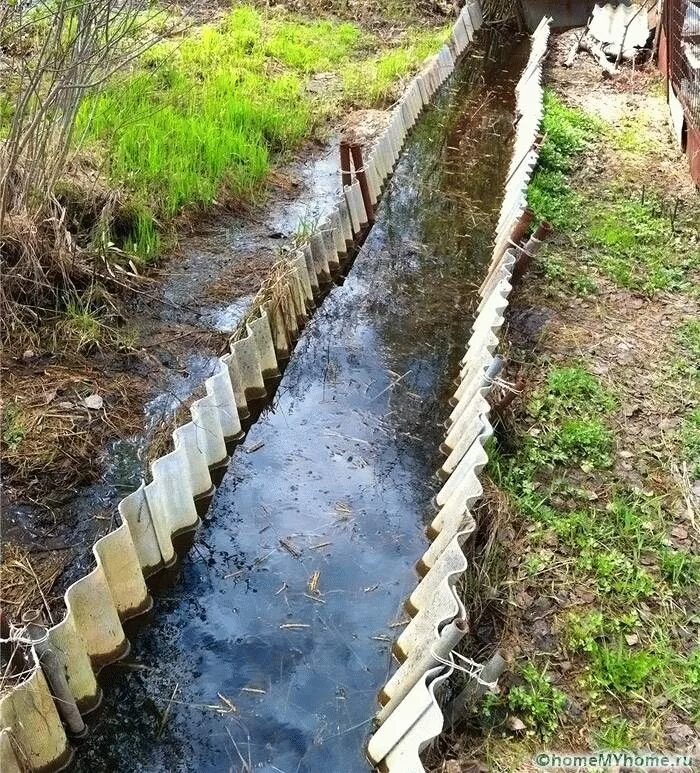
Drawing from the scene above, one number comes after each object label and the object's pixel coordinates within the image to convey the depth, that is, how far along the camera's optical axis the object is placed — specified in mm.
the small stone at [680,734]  3904
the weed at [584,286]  7618
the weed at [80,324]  6312
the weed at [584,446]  5602
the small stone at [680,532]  5023
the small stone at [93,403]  5730
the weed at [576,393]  6059
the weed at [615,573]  4645
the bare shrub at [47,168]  6234
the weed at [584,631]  4344
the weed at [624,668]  4148
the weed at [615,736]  3871
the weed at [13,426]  5293
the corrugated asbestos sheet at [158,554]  3480
